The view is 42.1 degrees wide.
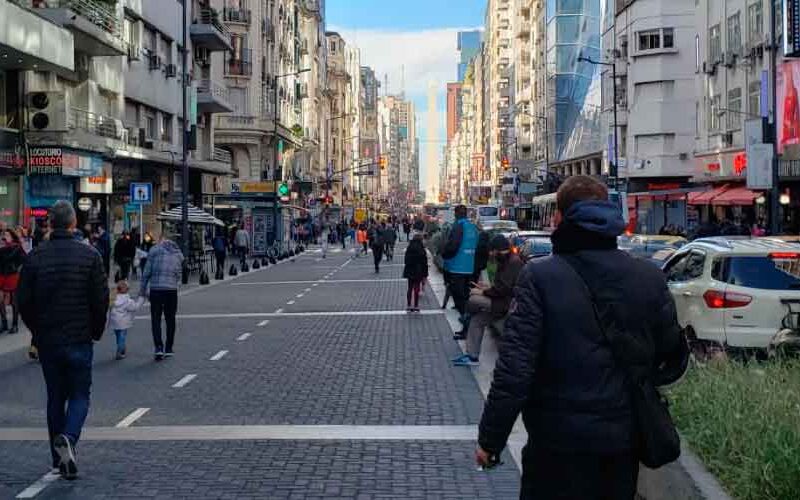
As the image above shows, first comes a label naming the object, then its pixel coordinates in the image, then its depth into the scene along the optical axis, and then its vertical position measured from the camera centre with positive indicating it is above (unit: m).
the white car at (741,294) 12.09 -0.98
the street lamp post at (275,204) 50.69 +0.58
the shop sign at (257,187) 55.81 +1.58
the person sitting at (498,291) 12.30 -0.92
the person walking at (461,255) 16.16 -0.63
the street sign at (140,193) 30.25 +0.71
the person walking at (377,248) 37.41 -1.18
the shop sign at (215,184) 55.43 +1.82
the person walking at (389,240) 41.84 -1.03
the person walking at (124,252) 32.16 -1.07
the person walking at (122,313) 14.37 -1.33
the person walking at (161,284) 14.19 -0.91
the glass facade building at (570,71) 81.31 +11.74
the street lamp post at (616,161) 57.47 +2.93
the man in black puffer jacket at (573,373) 4.09 -0.64
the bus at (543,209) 49.53 +0.28
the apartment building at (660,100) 59.94 +6.52
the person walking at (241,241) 44.56 -1.10
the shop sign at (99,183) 32.41 +1.10
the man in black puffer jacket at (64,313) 7.54 -0.70
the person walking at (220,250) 35.09 -1.21
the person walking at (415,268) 20.95 -1.07
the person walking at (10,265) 17.69 -0.79
